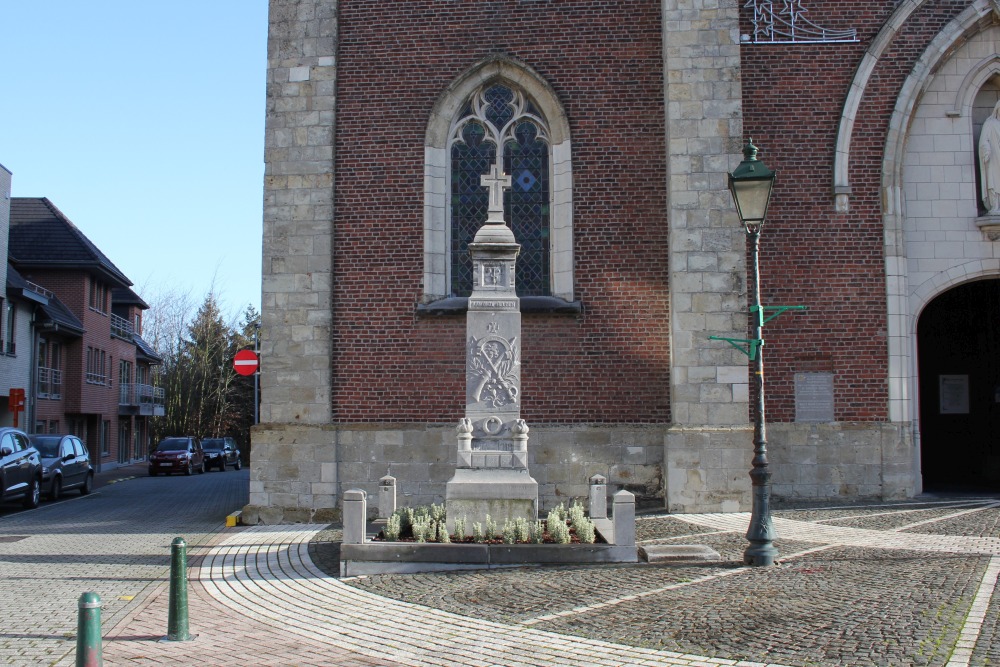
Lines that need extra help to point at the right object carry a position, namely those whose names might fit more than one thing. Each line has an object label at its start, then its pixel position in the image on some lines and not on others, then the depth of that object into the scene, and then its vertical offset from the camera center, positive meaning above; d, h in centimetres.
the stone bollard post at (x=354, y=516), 934 -102
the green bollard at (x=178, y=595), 679 -131
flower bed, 966 -122
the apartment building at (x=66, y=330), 3266 +312
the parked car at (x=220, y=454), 4372 -195
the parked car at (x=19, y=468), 1730 -105
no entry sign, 1529 +80
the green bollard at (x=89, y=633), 498 -116
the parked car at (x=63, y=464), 1995 -112
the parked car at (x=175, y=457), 3606 -169
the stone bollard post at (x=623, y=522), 944 -109
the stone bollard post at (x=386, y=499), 1225 -111
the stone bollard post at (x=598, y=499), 1181 -108
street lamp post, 961 +153
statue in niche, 1498 +393
